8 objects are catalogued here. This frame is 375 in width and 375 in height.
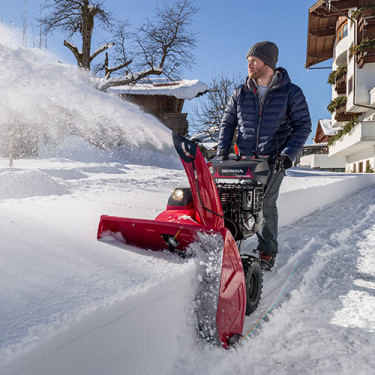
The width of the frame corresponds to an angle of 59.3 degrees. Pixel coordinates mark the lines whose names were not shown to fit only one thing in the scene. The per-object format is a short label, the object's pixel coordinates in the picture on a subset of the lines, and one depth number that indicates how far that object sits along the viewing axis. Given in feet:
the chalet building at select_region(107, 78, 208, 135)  68.44
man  8.73
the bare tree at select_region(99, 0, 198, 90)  52.28
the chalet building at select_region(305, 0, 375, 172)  75.56
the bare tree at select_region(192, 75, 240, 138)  84.17
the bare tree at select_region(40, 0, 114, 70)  50.35
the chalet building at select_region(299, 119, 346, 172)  119.03
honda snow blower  5.48
